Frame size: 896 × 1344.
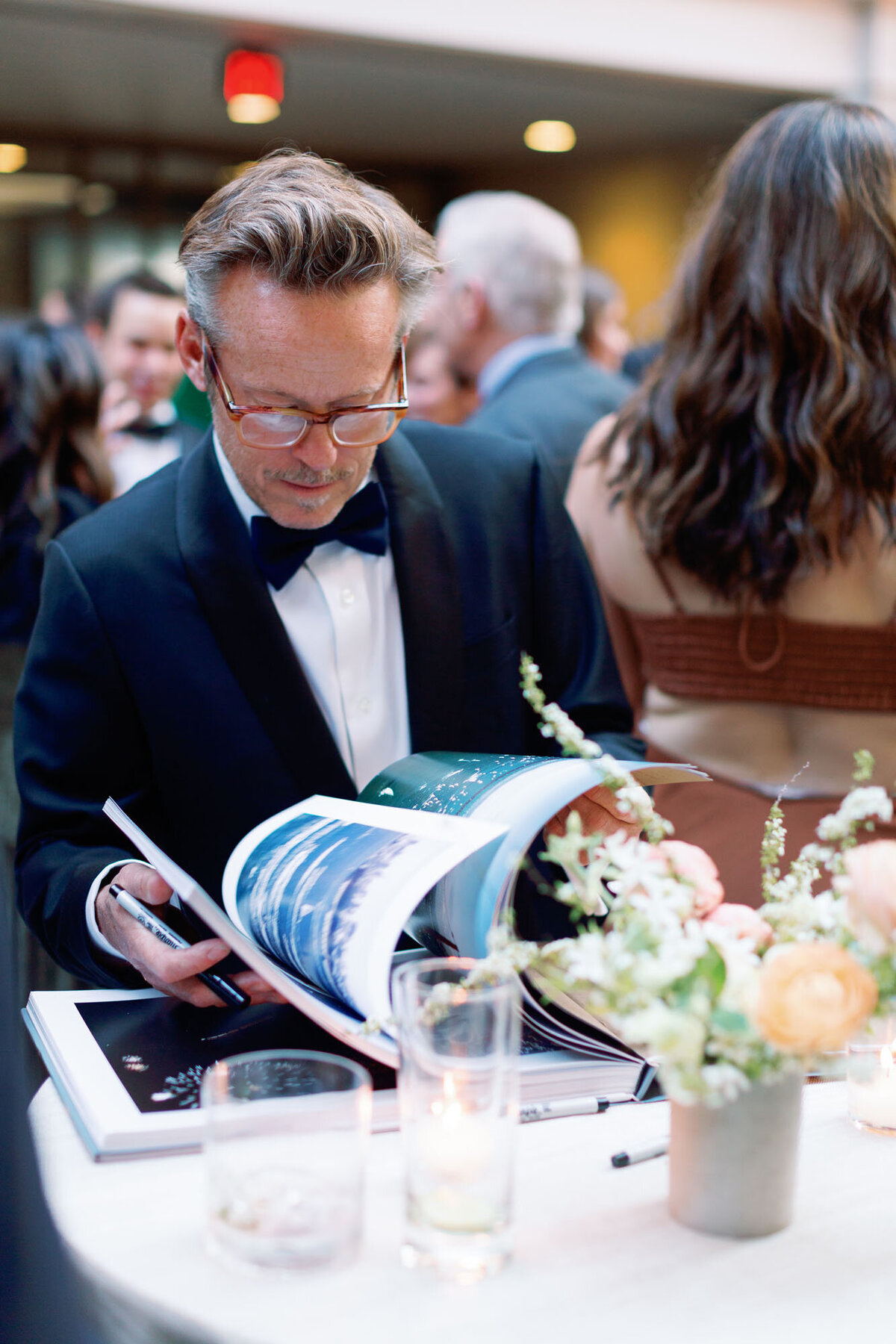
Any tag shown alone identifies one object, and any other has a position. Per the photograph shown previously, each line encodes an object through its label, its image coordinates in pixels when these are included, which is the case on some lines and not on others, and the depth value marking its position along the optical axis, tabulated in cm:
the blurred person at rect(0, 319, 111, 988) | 321
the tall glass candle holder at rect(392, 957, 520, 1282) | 87
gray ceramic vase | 92
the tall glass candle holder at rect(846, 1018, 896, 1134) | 108
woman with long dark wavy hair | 179
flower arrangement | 84
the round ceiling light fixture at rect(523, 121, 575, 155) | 802
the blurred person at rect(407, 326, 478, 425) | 442
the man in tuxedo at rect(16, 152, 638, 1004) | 142
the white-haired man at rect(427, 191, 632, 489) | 325
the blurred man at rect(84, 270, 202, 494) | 448
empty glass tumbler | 87
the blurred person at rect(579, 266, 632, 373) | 538
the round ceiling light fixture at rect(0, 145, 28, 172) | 816
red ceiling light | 502
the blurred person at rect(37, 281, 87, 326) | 639
